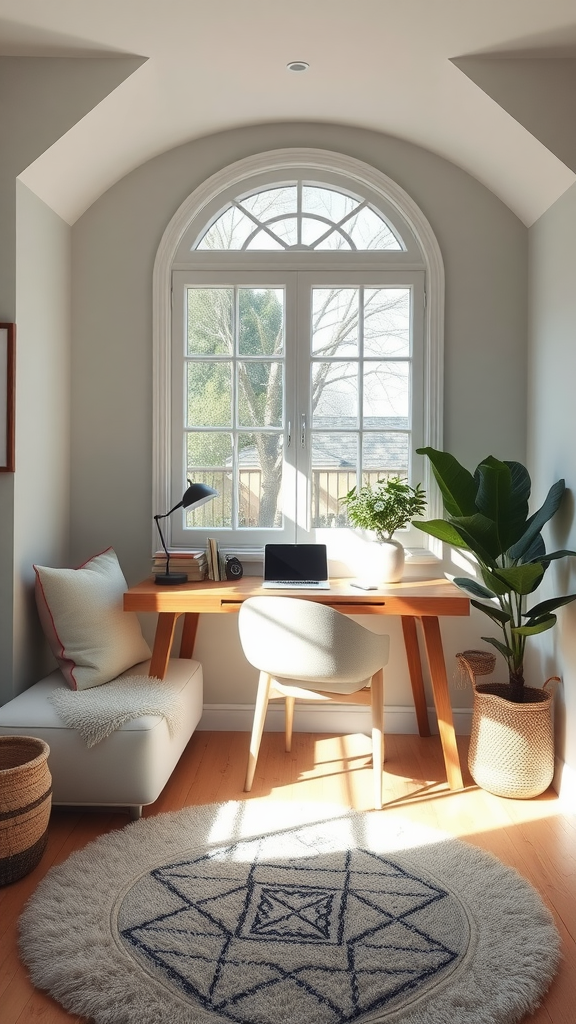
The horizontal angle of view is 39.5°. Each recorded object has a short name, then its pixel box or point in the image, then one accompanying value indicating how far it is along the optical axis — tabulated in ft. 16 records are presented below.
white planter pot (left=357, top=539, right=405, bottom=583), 11.77
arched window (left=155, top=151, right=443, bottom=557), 12.92
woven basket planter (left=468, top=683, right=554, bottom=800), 10.51
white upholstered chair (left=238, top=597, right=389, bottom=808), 9.75
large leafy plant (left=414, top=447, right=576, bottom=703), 10.42
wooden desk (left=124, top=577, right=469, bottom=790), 10.77
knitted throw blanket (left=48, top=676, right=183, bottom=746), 9.38
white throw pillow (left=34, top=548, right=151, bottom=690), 10.67
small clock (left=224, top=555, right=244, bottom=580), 12.31
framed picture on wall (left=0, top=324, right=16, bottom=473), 10.59
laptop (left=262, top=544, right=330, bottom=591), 12.08
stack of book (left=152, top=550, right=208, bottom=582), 12.01
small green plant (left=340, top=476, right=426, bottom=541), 11.74
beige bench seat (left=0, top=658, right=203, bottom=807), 9.36
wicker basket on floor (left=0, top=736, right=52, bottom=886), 7.98
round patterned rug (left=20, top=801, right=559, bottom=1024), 6.30
